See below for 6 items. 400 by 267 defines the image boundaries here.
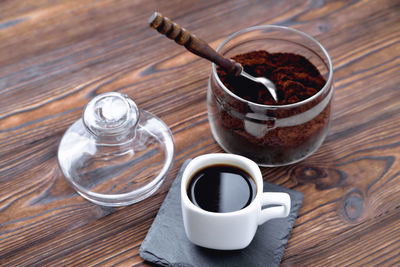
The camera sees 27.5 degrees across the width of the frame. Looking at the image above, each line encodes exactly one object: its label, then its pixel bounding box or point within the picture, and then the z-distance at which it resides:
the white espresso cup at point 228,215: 0.61
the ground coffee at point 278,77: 0.68
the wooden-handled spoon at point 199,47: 0.63
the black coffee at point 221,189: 0.64
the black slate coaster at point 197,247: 0.65
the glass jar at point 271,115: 0.67
